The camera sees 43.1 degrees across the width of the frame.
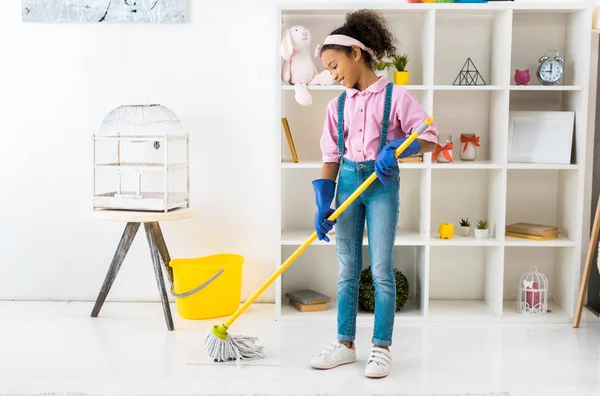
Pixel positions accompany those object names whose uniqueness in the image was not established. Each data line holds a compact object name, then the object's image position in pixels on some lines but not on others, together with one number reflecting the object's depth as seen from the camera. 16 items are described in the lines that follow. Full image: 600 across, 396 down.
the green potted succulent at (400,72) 3.56
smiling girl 2.72
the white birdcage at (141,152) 3.70
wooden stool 3.39
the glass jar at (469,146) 3.68
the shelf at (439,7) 3.45
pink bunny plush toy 3.51
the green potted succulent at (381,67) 3.24
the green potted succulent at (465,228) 3.76
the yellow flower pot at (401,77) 3.56
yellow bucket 3.55
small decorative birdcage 3.65
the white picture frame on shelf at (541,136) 3.57
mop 2.91
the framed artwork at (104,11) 3.78
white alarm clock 3.55
